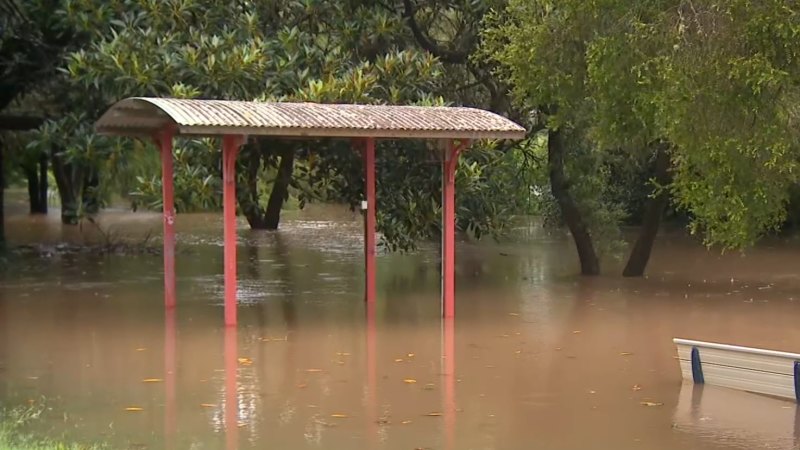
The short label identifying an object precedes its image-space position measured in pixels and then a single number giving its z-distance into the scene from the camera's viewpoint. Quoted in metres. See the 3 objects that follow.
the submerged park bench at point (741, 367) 17.78
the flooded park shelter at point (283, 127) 22.94
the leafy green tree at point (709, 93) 15.98
